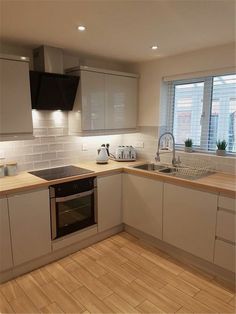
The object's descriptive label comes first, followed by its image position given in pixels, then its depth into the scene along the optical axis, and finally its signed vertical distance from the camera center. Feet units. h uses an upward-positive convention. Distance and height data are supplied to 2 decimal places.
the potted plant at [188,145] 9.72 -0.77
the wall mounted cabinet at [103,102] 9.09 +0.99
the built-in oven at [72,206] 7.82 -2.76
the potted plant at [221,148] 8.70 -0.79
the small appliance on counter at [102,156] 10.20 -1.27
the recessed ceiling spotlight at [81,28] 6.44 +2.66
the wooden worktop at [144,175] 6.82 -1.72
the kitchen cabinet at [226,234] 6.71 -3.06
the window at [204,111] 8.75 +0.60
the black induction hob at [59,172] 8.12 -1.66
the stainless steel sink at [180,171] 8.38 -1.71
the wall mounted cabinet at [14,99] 7.23 +0.83
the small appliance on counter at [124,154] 10.87 -1.26
